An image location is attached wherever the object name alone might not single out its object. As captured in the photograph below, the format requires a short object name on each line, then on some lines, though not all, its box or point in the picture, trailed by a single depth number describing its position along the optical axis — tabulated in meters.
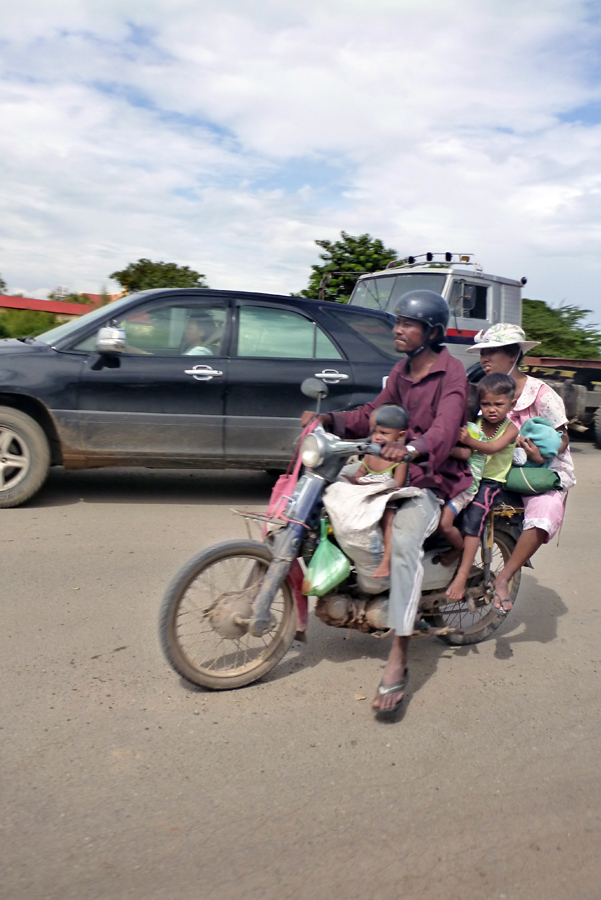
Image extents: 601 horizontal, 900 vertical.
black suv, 6.21
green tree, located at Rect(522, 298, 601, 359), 14.73
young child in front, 3.10
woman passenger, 3.88
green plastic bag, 3.29
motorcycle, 3.22
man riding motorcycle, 3.30
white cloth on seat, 3.24
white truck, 12.02
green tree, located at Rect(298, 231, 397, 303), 17.89
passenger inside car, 6.67
